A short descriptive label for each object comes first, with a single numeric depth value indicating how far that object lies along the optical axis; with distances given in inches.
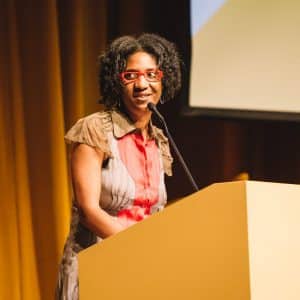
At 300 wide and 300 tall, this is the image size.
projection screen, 286.0
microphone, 224.3
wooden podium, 188.9
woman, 231.3
